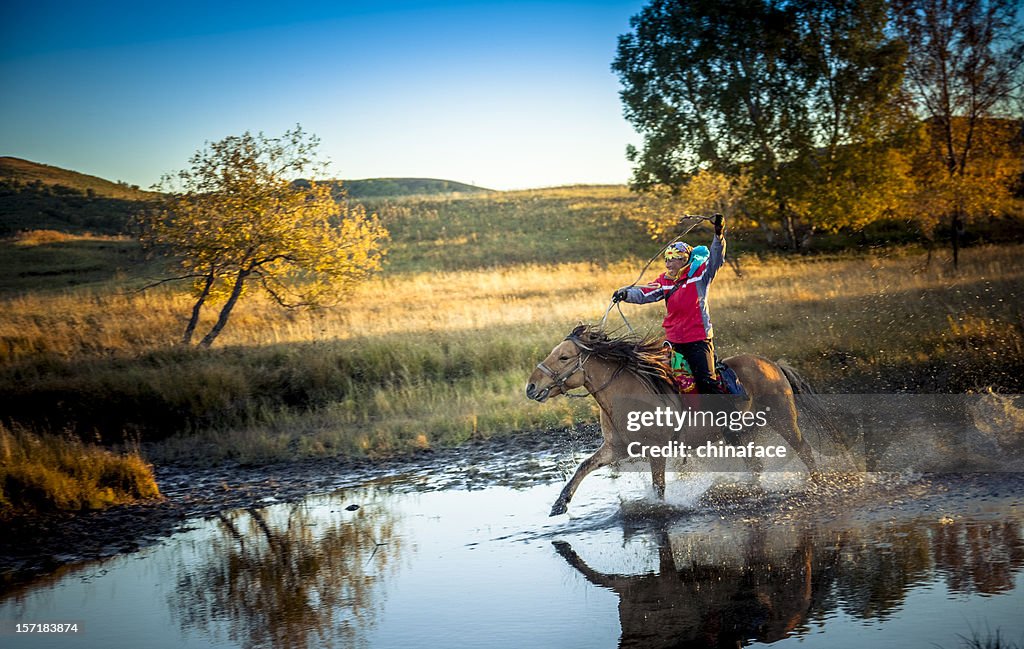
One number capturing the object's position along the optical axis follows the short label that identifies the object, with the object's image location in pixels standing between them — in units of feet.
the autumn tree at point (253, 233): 68.85
